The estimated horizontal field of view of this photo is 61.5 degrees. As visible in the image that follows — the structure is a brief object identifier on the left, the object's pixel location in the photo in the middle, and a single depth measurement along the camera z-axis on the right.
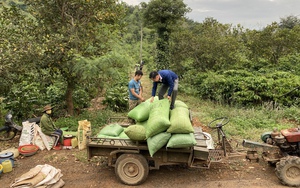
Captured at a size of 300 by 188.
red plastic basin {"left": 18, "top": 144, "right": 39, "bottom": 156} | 6.26
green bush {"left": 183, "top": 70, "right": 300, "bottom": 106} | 10.56
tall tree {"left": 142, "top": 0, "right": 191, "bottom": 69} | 22.33
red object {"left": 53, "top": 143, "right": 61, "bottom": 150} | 6.66
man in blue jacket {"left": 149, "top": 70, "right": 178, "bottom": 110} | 5.67
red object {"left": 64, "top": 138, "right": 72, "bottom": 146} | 6.72
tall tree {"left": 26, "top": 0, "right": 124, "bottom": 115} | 7.64
